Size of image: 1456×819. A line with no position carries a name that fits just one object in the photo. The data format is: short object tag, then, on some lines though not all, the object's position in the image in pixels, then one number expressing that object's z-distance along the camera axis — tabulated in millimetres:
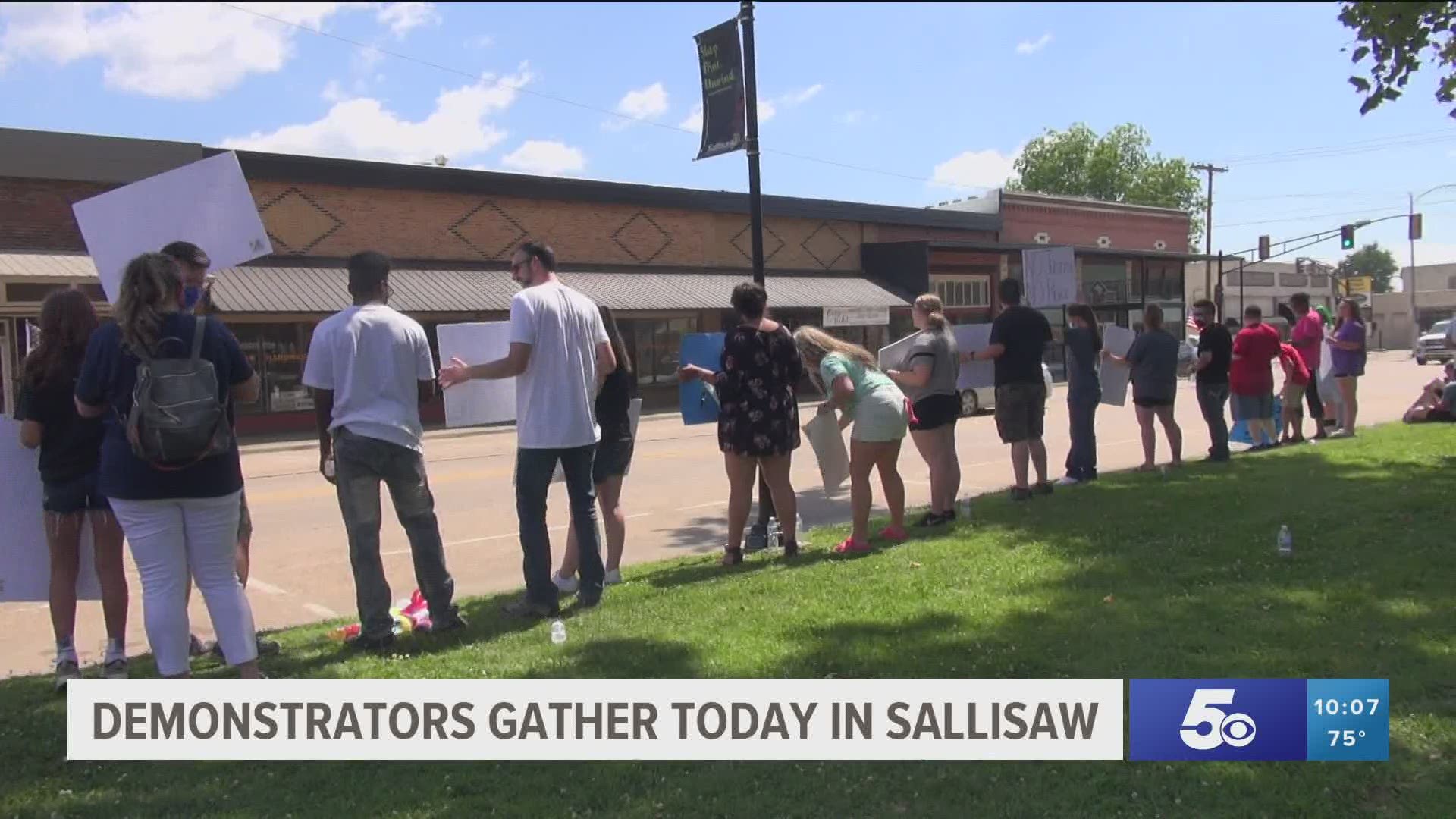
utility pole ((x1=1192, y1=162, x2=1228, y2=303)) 53044
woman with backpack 4289
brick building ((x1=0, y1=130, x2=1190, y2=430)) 21625
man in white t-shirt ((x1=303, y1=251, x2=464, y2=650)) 5105
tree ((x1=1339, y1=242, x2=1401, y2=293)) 148375
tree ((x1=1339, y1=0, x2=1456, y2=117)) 7727
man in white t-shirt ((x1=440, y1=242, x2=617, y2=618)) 5676
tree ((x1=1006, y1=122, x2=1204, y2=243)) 80188
